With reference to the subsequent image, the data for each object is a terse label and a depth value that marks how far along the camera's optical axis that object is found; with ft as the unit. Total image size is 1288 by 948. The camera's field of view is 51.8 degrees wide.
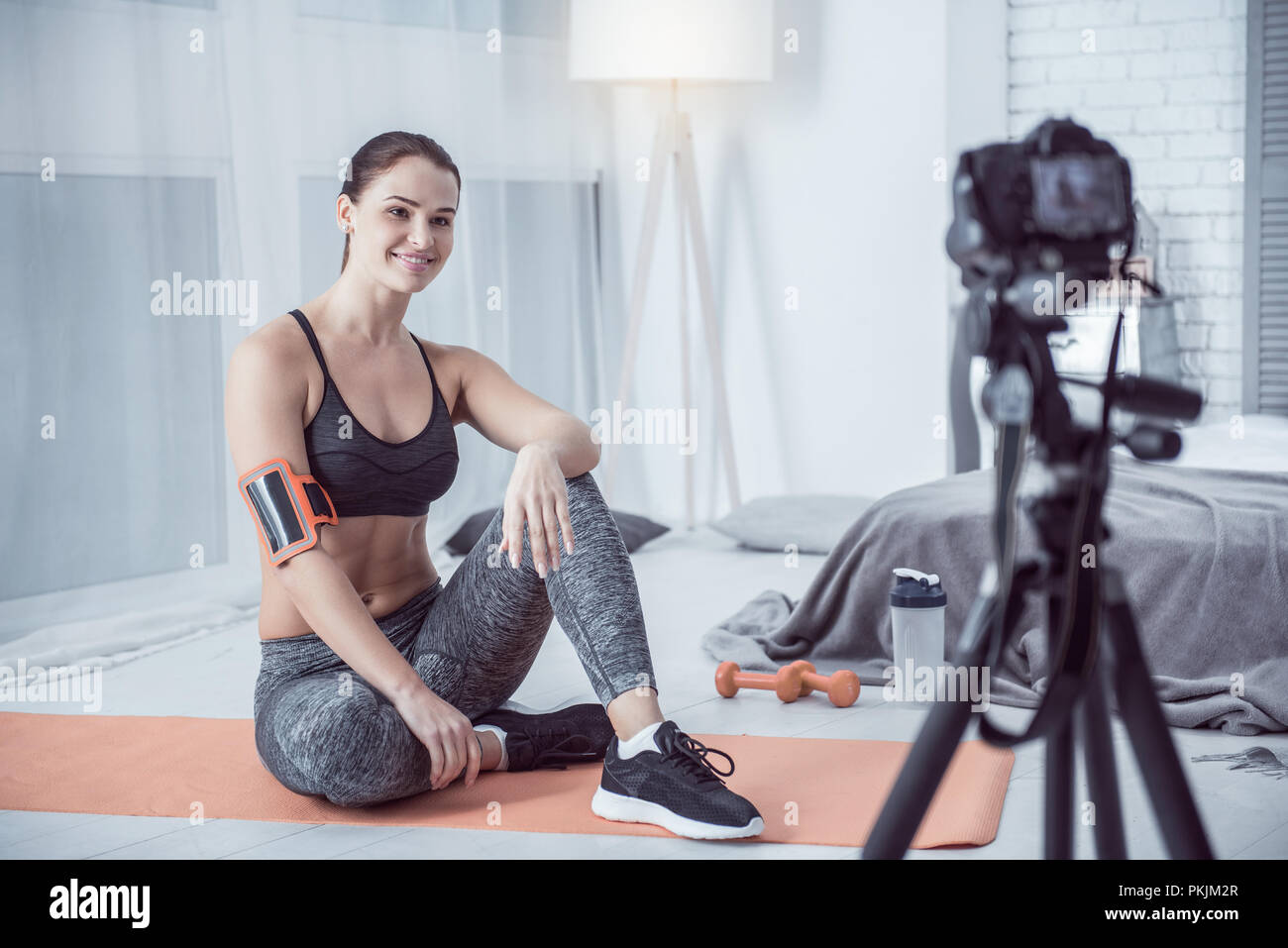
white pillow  11.53
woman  5.05
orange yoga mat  5.20
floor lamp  11.76
